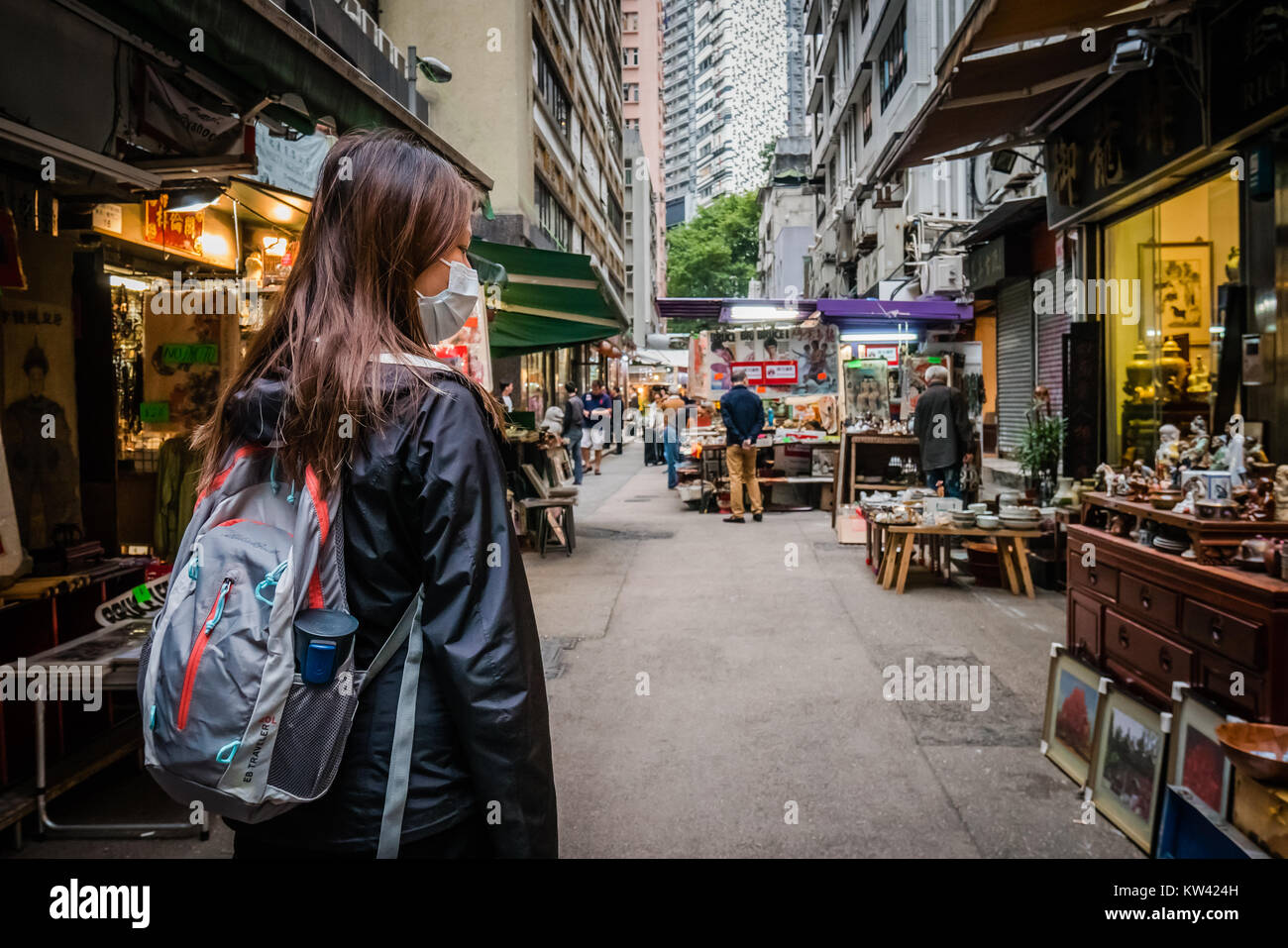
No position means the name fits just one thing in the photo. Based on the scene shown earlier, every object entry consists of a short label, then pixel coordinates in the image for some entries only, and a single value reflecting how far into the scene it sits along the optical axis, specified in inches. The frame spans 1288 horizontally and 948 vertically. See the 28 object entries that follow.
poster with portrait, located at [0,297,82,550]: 188.7
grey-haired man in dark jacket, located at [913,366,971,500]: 427.5
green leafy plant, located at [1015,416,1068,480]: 370.0
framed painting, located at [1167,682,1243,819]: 122.3
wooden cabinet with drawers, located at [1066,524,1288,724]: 127.0
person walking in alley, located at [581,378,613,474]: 916.6
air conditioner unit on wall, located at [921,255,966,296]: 689.6
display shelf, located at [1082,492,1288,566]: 146.1
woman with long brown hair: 57.7
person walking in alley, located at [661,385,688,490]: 737.0
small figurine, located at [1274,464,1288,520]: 149.4
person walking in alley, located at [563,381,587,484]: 775.7
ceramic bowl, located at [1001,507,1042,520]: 316.8
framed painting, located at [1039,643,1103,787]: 161.8
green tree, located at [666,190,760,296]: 2581.2
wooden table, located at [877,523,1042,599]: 317.1
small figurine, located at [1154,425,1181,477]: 188.2
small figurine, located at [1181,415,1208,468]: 178.4
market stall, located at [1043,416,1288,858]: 121.0
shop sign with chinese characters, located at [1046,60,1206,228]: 269.6
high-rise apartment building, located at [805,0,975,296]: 734.5
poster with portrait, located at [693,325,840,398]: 633.6
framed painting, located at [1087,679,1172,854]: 136.6
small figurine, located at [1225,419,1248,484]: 163.9
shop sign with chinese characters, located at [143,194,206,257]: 242.1
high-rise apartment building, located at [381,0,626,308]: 788.0
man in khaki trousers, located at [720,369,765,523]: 518.0
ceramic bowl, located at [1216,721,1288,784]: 108.3
